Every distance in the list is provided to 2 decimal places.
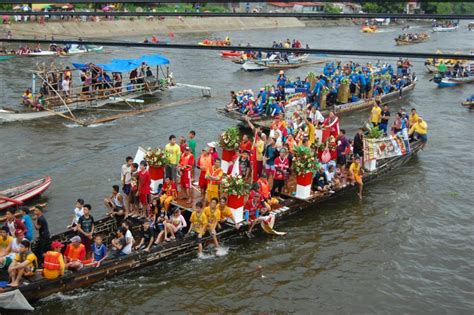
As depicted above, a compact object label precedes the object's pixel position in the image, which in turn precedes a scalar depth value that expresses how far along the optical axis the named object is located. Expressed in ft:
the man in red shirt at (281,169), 50.44
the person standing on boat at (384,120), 69.10
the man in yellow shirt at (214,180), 45.37
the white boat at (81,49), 150.71
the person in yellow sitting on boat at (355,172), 55.72
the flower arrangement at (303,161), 49.84
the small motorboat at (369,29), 266.65
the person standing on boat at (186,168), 48.78
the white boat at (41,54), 143.84
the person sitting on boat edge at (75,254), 37.65
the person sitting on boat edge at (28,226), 40.11
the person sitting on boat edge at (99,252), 39.17
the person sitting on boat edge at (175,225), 42.73
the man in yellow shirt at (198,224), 43.83
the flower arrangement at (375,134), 60.44
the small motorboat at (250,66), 135.13
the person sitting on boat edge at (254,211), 46.68
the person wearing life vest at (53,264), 36.24
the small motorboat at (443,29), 271.16
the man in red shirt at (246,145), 52.75
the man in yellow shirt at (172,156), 49.34
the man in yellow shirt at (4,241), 37.76
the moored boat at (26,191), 52.75
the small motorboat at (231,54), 153.89
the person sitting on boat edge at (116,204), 45.49
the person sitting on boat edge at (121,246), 40.34
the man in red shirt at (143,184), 45.39
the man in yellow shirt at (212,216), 43.86
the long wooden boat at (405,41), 202.69
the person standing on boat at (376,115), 70.13
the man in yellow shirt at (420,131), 69.67
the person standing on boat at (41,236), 39.81
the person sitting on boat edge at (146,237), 41.70
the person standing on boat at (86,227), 41.27
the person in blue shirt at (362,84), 94.17
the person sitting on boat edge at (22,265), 35.37
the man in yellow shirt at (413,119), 70.28
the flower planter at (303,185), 50.67
